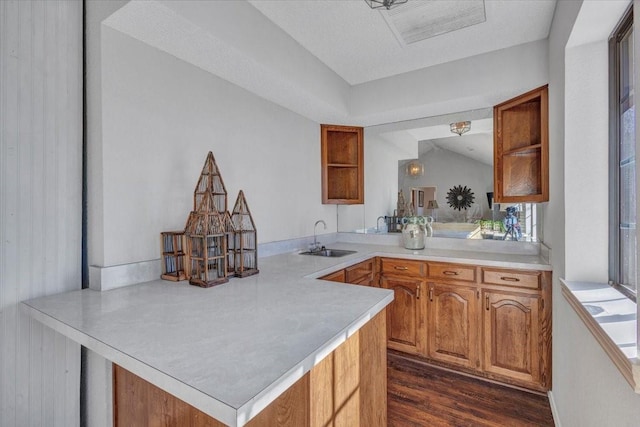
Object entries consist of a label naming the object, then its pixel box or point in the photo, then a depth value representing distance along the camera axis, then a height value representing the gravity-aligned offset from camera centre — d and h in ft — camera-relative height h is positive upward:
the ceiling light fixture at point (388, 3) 5.30 +3.67
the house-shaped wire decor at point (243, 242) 6.03 -0.61
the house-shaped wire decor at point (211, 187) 5.77 +0.51
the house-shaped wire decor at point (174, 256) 5.65 -0.81
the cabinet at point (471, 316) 7.09 -2.69
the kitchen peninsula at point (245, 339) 2.47 -1.32
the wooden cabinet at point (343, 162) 10.81 +1.77
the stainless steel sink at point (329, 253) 9.16 -1.23
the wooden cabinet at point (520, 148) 7.45 +1.64
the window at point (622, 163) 4.19 +0.71
